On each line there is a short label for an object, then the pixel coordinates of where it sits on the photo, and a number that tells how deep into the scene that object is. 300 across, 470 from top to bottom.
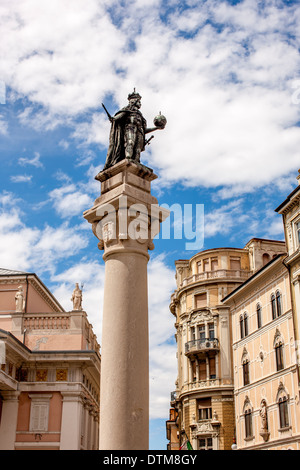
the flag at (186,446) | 35.12
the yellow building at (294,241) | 33.34
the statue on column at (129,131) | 10.39
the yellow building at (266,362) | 33.75
